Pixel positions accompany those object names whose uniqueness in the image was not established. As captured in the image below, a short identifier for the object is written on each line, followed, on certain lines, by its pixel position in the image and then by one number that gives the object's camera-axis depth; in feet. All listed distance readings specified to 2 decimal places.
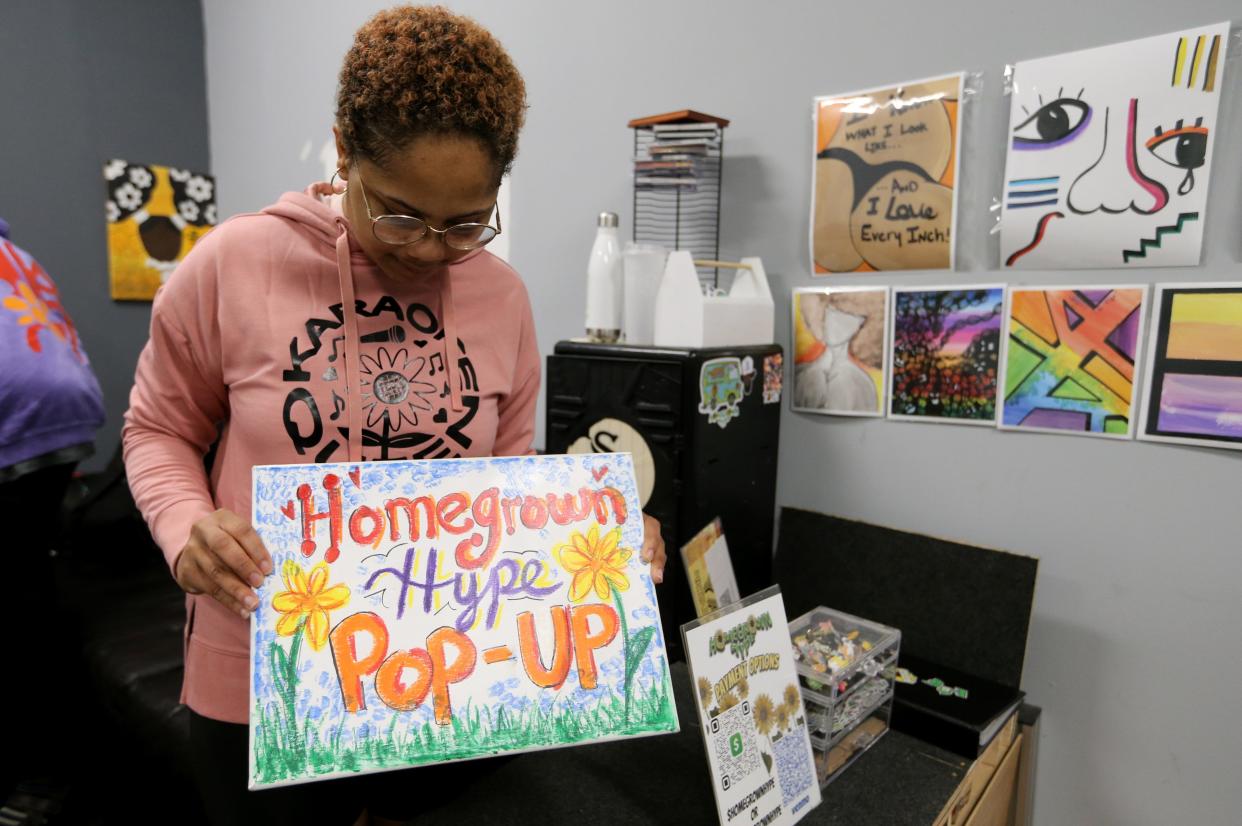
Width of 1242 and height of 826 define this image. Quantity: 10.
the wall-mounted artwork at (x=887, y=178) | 4.46
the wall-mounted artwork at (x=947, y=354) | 4.43
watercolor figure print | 4.84
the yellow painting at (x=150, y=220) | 9.20
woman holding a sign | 2.41
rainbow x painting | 4.01
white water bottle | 5.03
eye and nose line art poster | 3.72
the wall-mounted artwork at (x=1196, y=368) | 3.73
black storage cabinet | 4.24
